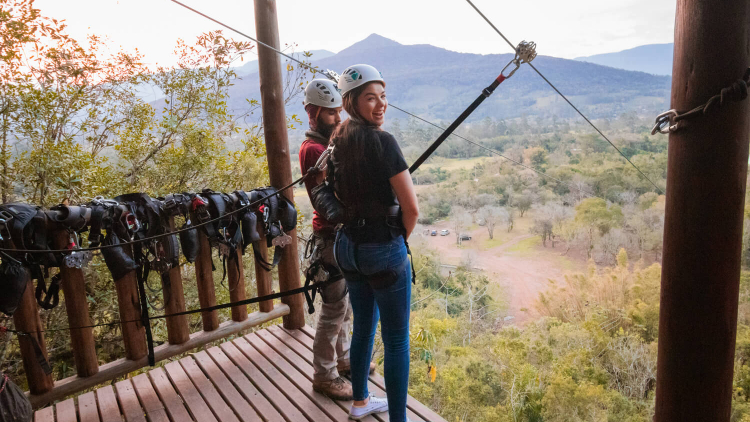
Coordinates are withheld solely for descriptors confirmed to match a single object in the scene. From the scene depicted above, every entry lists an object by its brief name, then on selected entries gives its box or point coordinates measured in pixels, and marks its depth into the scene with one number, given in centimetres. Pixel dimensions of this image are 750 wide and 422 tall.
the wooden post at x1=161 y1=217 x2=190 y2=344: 212
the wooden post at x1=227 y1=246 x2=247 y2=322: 236
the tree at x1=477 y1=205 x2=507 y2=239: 1838
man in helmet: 177
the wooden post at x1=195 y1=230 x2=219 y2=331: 224
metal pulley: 146
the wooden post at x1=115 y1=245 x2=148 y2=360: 200
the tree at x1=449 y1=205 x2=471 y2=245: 1856
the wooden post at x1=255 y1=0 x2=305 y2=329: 241
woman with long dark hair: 128
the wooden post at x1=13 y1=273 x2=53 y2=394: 172
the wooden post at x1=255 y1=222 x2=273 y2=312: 250
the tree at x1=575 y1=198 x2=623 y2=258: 1491
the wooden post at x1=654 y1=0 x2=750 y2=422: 100
